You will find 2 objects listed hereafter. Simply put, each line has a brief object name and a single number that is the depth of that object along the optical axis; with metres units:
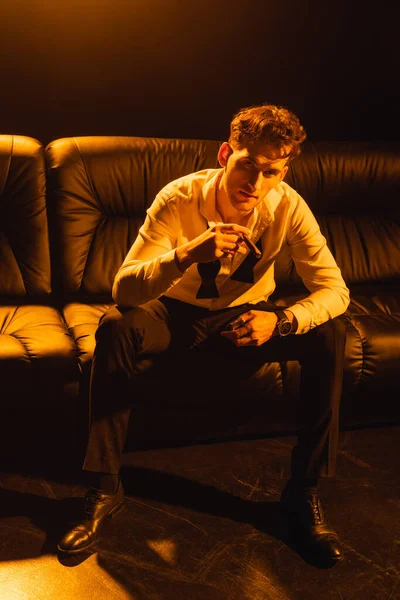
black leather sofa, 2.18
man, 1.93
